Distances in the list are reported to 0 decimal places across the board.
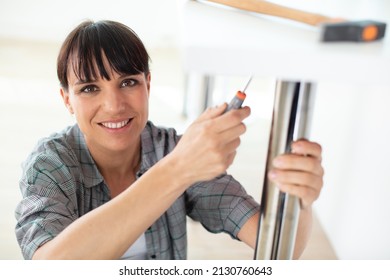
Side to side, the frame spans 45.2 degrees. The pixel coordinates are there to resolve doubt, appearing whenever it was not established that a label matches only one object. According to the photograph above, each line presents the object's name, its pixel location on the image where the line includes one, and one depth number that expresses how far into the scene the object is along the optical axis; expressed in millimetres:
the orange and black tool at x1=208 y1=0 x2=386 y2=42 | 477
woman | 611
